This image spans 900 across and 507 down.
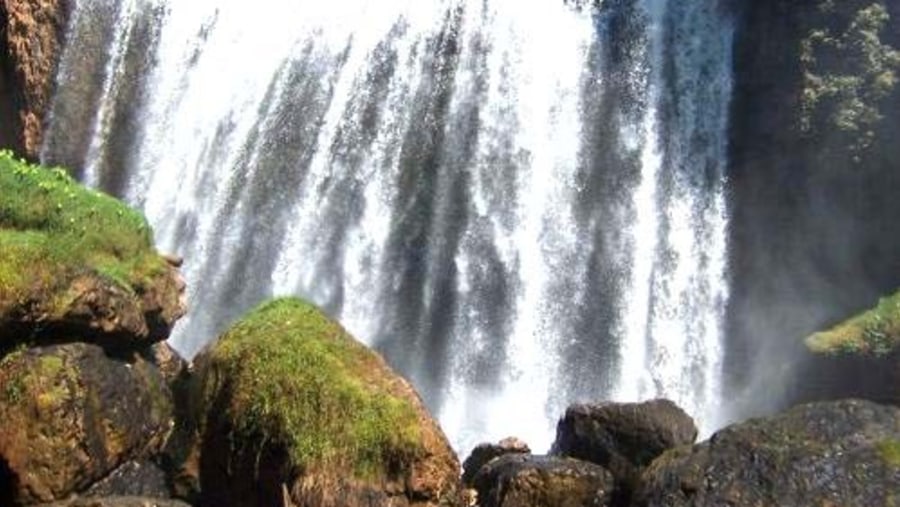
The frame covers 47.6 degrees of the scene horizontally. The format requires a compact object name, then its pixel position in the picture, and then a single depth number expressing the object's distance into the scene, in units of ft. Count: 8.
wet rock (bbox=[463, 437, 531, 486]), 41.55
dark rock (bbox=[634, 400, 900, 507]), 26.91
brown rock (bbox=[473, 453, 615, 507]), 32.78
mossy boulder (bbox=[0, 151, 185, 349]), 36.47
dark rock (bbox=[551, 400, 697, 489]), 37.27
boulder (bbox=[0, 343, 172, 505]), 33.06
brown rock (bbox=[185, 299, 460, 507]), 31.76
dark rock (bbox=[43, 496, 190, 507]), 30.60
